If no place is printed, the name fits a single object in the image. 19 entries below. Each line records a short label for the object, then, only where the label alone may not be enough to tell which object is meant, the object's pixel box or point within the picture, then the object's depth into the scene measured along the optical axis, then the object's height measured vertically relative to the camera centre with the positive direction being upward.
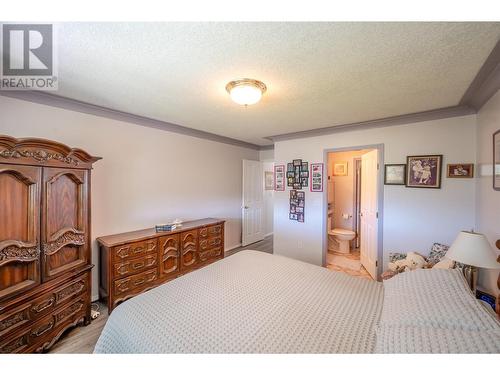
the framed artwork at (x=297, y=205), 3.72 -0.35
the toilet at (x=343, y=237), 4.14 -1.06
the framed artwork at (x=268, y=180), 5.66 +0.17
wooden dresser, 2.25 -0.92
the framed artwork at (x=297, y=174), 3.67 +0.23
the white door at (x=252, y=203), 4.72 -0.41
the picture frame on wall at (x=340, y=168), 4.64 +0.42
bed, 0.95 -0.78
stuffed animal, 2.30 -0.88
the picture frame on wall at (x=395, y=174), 2.76 +0.17
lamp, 1.48 -0.49
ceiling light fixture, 1.75 +0.84
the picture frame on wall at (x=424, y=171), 2.53 +0.20
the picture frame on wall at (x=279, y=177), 3.95 +0.18
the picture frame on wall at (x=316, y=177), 3.50 +0.16
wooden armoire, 1.48 -0.47
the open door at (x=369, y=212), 3.03 -0.42
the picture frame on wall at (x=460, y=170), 2.35 +0.19
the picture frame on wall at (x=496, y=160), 1.73 +0.24
